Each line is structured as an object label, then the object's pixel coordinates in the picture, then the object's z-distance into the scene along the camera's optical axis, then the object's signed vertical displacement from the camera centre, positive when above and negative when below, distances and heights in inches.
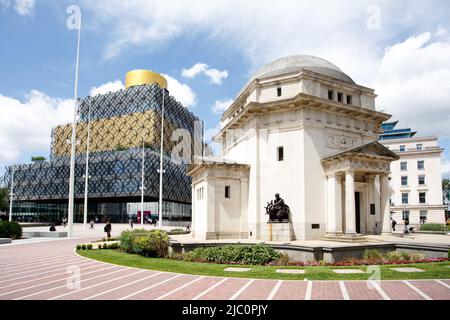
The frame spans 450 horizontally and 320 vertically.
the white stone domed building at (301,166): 1194.0 +104.6
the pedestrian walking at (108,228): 1510.1 -148.7
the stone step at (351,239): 1048.7 -134.2
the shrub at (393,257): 724.7 -133.2
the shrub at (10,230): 1375.5 -140.8
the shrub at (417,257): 739.8 -133.6
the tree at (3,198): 3169.3 -28.6
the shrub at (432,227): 2015.3 -187.4
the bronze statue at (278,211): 1160.2 -53.2
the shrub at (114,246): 1035.9 -154.5
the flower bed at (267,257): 698.8 -133.6
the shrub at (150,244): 839.1 -121.0
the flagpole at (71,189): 1548.8 +26.9
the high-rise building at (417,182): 2792.8 +114.3
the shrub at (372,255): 760.3 -135.2
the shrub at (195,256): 763.0 -138.6
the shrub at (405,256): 747.4 -132.2
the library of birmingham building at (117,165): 3479.3 +322.2
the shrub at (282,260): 702.9 -134.7
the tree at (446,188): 3895.9 +84.9
